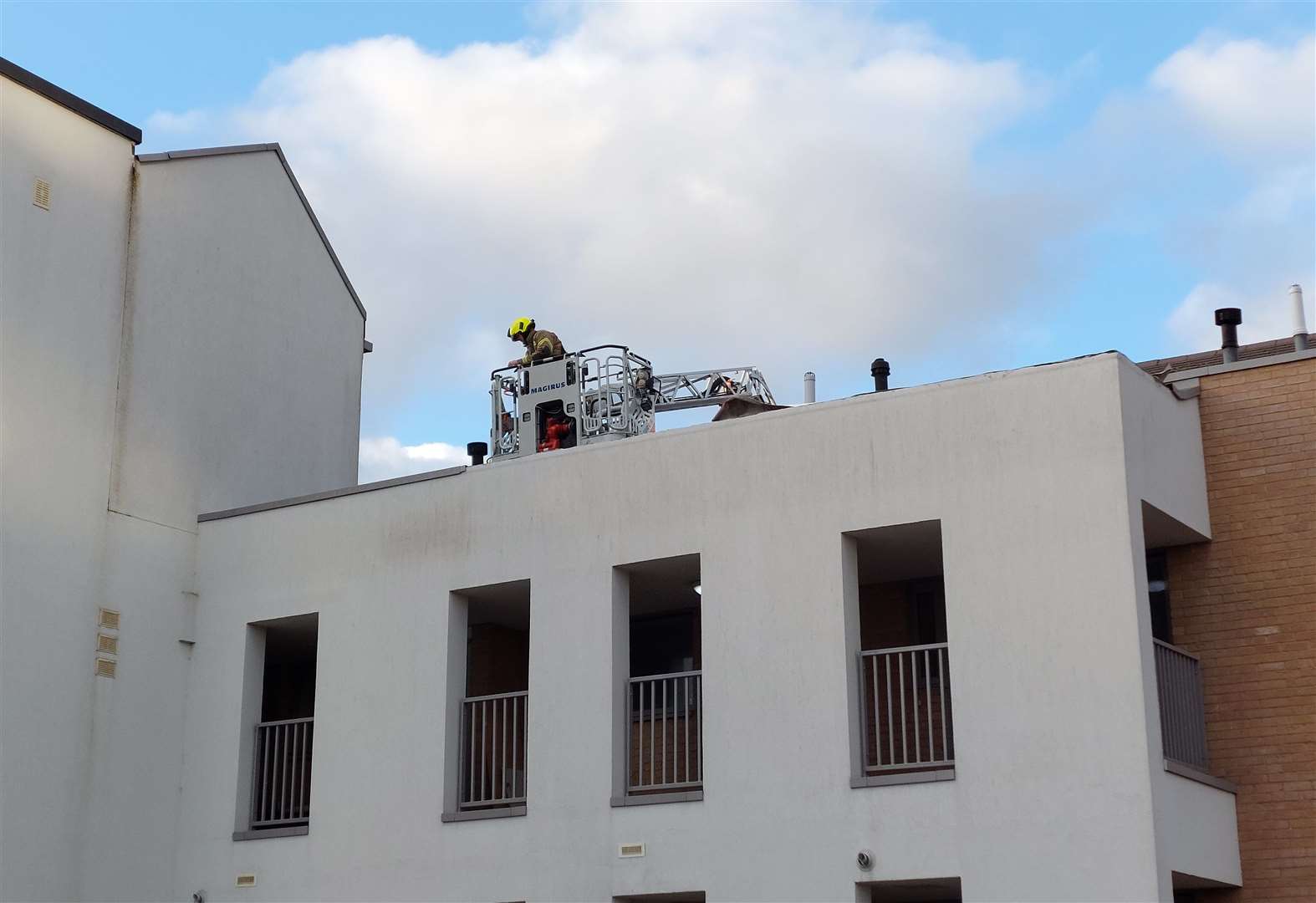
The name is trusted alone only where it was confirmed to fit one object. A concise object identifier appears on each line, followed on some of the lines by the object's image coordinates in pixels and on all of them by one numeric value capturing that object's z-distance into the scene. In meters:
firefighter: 22.33
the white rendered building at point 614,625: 13.94
